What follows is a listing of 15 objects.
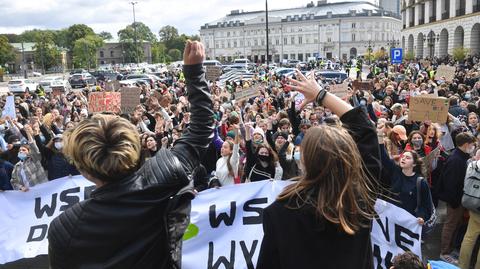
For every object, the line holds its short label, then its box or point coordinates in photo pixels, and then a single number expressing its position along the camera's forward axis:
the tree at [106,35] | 153.95
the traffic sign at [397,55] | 22.78
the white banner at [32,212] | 5.26
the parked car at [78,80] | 45.00
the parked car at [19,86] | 38.28
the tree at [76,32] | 117.38
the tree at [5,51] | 87.62
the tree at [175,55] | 122.62
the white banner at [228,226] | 4.61
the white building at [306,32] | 124.12
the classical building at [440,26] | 49.22
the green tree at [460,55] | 41.16
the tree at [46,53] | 92.12
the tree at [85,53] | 94.00
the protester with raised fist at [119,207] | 1.63
